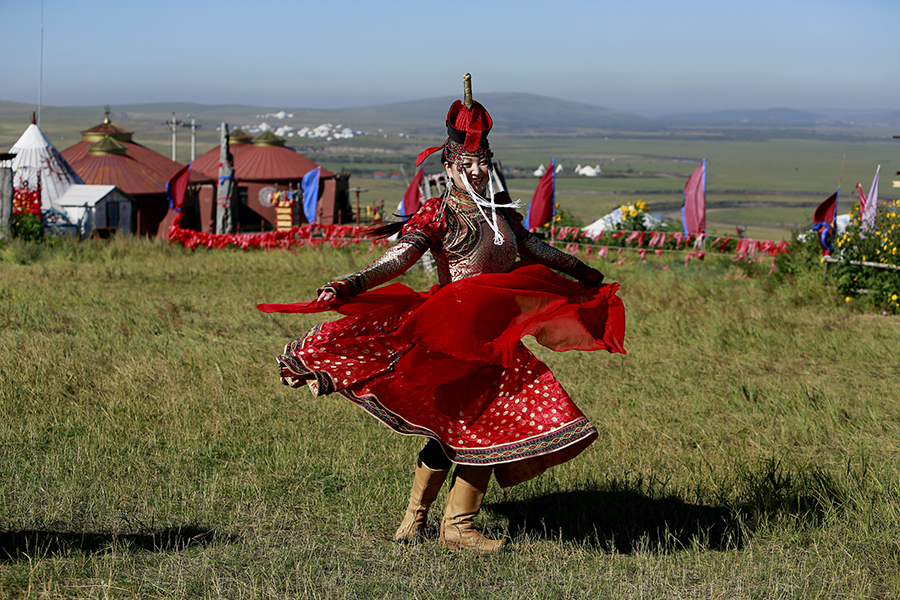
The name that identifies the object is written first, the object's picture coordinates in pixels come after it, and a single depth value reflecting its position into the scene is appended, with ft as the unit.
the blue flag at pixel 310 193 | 87.81
